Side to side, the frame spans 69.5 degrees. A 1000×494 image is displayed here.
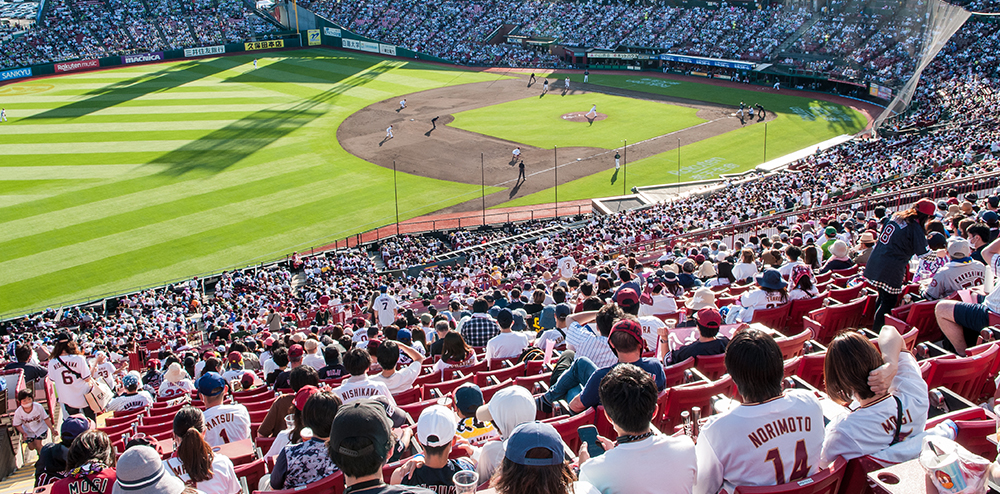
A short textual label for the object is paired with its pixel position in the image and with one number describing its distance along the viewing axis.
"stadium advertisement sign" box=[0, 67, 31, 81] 65.06
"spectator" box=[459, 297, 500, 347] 12.12
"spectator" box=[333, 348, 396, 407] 7.82
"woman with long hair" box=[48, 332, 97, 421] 12.07
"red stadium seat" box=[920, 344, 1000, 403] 6.62
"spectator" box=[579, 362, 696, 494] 4.54
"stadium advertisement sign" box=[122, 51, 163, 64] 72.56
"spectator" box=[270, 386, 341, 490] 5.80
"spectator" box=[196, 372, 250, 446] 7.87
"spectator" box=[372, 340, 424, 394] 8.82
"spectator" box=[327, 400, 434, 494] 4.40
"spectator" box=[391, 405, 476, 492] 5.01
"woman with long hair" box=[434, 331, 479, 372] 9.95
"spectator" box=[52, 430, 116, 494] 5.74
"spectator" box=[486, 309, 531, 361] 10.21
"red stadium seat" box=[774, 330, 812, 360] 8.15
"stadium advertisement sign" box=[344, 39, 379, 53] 80.12
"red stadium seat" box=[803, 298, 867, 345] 9.51
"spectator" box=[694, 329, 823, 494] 4.86
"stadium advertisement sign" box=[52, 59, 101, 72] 68.31
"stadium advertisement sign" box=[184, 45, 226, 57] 75.88
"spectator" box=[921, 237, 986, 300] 9.26
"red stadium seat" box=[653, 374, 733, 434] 6.80
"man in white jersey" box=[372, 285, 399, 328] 16.61
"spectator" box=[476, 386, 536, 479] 5.42
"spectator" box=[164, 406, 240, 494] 5.84
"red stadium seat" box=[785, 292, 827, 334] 10.39
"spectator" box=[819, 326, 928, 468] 5.14
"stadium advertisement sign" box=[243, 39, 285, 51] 79.53
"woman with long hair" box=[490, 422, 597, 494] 4.15
